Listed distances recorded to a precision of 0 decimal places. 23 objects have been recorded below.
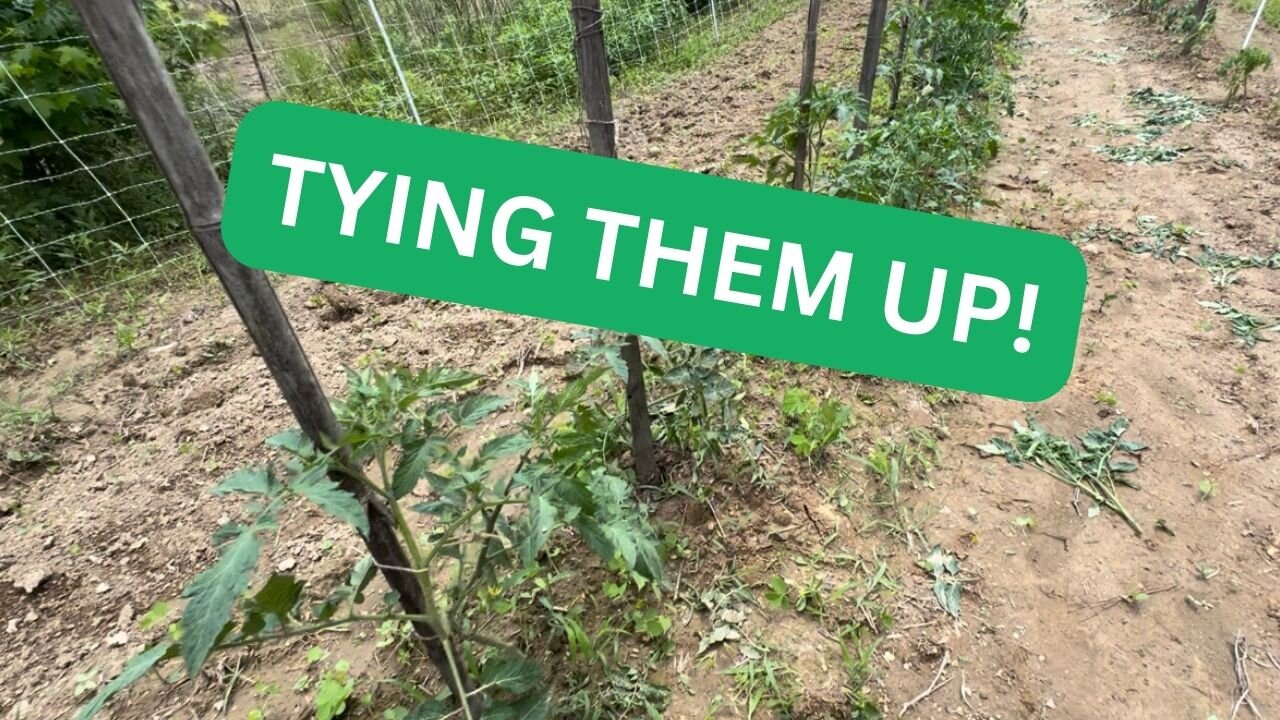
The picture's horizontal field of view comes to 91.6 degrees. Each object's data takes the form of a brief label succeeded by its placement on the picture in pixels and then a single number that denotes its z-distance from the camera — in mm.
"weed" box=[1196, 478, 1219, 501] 2129
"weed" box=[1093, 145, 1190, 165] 4133
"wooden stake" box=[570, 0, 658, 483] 1435
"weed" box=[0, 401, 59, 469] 2416
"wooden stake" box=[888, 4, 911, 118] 4105
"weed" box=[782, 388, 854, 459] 2172
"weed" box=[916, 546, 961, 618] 1796
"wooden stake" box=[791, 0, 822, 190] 2595
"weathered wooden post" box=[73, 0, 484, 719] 823
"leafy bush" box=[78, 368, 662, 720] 859
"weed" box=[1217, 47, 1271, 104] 4445
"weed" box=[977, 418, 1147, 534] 2180
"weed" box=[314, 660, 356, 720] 1532
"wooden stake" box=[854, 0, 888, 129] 3271
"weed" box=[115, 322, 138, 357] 2994
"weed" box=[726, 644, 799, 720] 1545
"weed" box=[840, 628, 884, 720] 1541
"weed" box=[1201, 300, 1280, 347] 2711
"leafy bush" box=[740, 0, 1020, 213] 2676
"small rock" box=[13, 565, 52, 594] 1916
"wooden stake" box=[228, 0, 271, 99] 4329
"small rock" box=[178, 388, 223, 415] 2625
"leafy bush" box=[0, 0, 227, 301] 3260
